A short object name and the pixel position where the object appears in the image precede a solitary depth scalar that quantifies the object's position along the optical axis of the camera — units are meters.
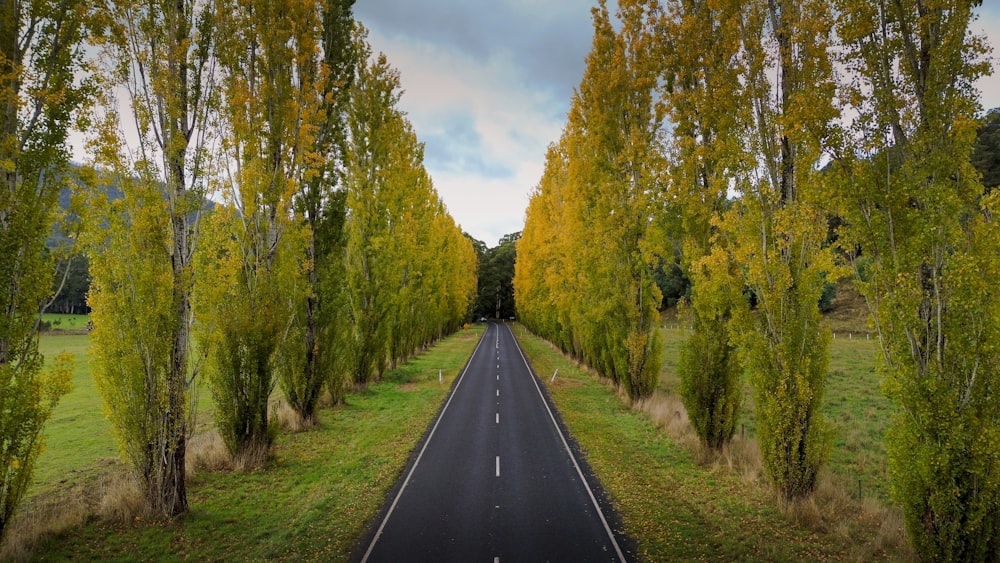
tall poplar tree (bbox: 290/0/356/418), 18.02
